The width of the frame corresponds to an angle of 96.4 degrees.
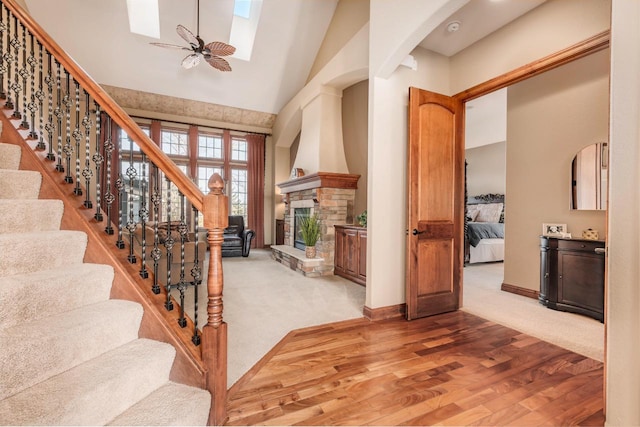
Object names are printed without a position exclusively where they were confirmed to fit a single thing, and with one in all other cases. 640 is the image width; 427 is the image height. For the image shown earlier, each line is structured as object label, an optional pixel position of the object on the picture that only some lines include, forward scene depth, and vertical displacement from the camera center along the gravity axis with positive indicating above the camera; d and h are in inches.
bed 220.7 -22.7
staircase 42.8 -23.0
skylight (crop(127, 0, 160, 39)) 206.5 +143.6
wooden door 112.5 +3.9
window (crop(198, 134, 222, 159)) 299.3 +69.4
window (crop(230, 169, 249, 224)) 311.8 +20.9
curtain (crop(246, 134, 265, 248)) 312.5 +29.6
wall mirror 122.0 +16.0
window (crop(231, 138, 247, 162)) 314.0 +68.9
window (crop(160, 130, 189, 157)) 286.0 +69.9
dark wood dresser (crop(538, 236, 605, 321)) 112.9 -25.8
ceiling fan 161.8 +95.4
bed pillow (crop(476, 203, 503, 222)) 284.7 +1.5
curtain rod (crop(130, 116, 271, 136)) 269.2 +87.9
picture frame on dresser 129.6 -7.3
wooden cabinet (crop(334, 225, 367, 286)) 167.9 -25.4
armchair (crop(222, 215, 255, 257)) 252.2 -27.8
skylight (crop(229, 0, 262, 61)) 224.8 +149.0
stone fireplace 194.9 +2.5
